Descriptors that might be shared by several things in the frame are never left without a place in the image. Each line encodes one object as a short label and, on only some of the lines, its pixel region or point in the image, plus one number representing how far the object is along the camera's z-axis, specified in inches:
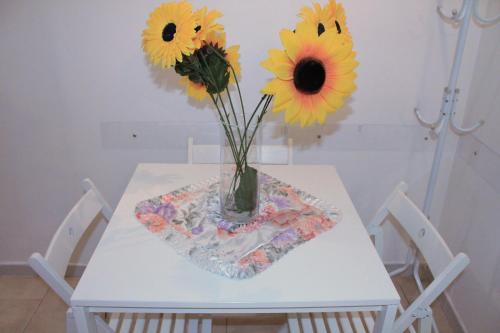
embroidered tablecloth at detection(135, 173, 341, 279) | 47.2
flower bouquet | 37.3
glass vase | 50.3
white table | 42.1
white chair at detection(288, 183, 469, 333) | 46.6
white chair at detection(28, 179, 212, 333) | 46.6
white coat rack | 64.4
